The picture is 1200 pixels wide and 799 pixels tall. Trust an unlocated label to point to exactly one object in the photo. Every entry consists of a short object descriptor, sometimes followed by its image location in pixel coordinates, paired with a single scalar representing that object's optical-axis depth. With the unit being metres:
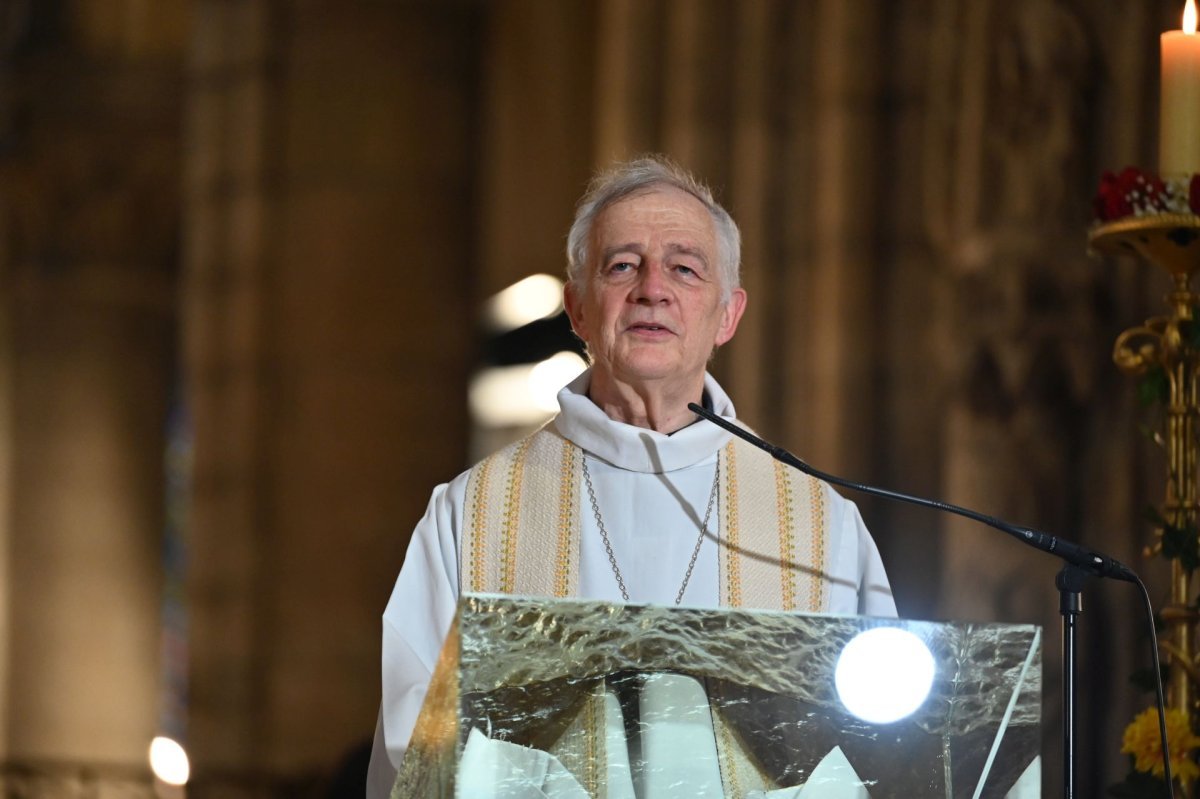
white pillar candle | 7.38
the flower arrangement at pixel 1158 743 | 7.17
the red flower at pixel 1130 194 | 7.45
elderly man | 6.93
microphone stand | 5.24
